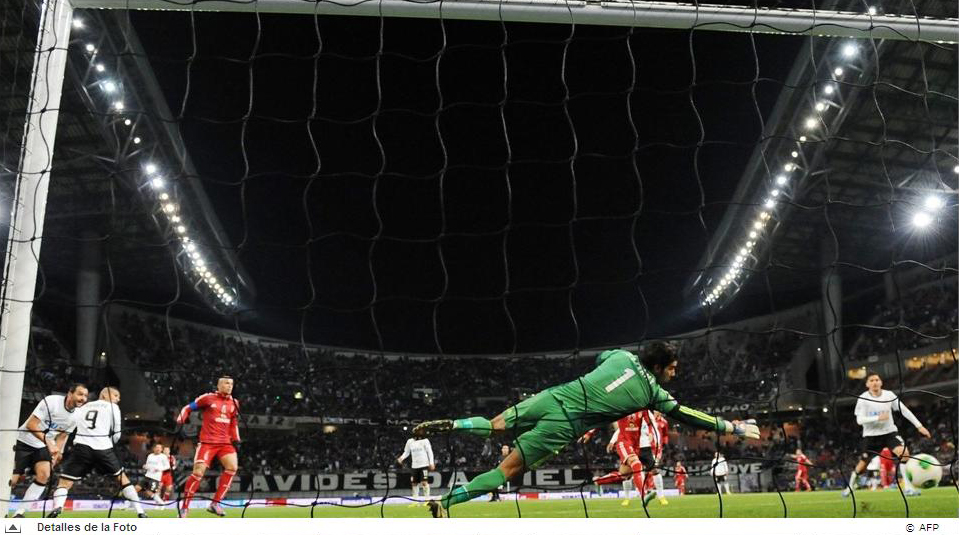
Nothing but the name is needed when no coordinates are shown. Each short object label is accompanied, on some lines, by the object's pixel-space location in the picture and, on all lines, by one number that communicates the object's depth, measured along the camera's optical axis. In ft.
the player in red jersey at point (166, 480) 42.42
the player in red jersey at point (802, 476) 53.20
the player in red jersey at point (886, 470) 30.55
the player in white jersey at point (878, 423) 25.35
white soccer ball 19.66
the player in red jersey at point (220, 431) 24.23
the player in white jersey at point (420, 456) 39.12
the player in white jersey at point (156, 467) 41.93
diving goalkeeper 12.69
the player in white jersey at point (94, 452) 23.43
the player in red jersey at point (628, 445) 24.80
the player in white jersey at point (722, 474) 42.30
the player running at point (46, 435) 22.38
